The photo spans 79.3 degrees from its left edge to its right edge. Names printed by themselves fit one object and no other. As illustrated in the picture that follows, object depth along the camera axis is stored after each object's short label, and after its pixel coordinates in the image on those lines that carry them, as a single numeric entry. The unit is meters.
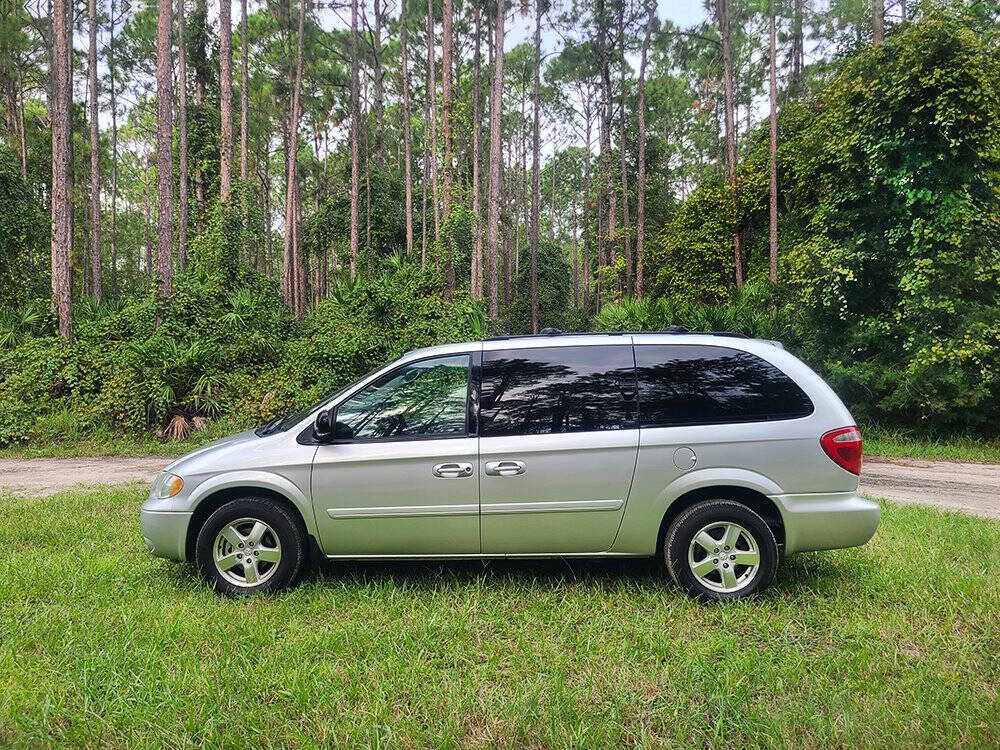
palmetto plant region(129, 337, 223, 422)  11.70
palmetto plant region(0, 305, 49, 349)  13.72
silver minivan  3.94
